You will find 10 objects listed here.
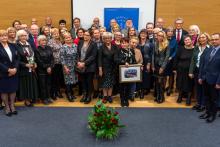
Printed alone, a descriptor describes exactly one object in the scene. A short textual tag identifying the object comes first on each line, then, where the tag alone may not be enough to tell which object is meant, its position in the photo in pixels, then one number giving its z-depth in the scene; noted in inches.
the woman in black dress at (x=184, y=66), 148.8
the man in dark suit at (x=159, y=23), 197.6
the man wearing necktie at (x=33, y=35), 161.6
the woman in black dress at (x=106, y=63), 150.6
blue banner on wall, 241.6
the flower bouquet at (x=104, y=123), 104.0
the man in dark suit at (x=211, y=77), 120.1
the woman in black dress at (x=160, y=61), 157.1
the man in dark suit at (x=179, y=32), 185.6
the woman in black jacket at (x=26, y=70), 142.0
